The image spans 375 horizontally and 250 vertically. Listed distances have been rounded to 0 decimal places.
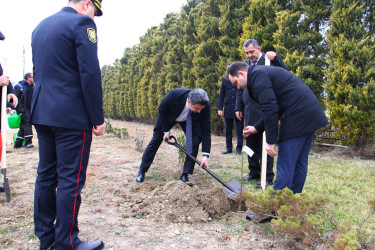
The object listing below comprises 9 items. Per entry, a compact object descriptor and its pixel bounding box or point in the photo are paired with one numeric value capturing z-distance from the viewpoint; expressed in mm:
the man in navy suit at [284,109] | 2648
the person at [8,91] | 3322
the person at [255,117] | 4005
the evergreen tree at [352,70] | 5492
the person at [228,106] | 6559
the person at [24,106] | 7320
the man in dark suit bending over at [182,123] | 3906
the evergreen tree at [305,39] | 6402
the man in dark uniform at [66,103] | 2012
